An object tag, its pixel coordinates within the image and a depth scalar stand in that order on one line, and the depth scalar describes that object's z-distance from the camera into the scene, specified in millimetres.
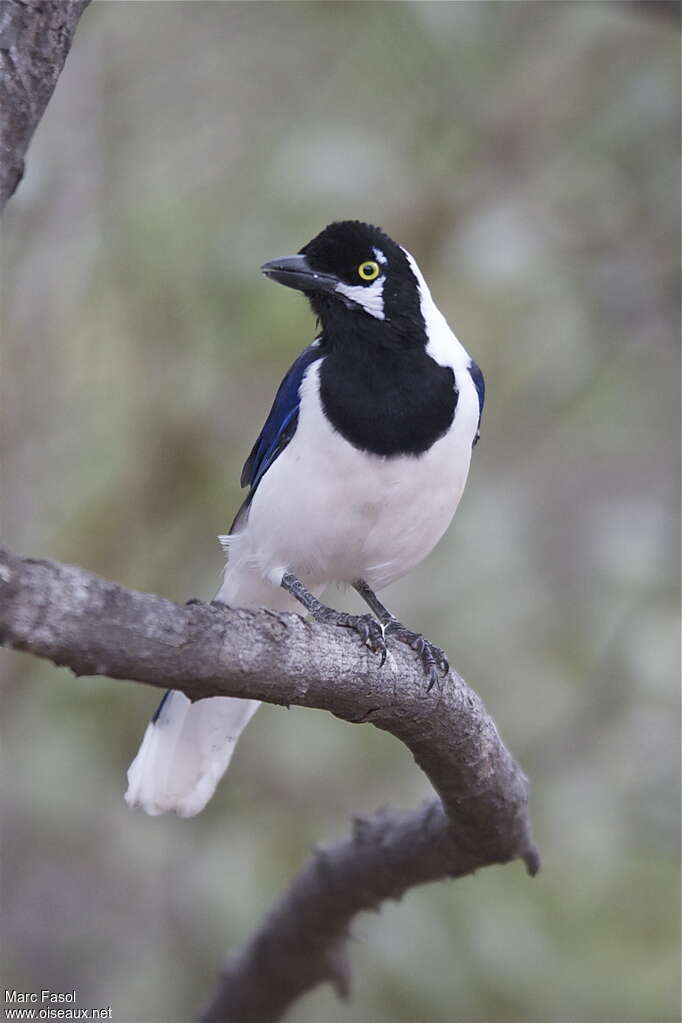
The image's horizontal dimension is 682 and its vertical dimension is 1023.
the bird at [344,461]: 6719
